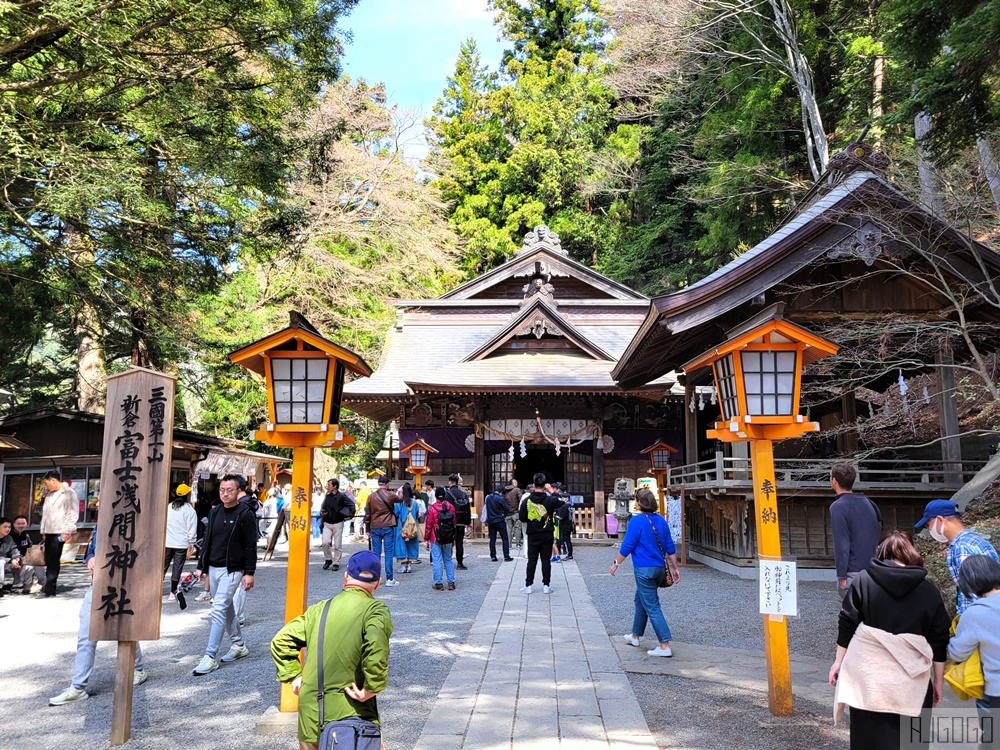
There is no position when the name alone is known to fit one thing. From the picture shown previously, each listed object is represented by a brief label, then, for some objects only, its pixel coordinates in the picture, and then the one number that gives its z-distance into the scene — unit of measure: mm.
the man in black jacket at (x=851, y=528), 5727
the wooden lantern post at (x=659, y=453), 18594
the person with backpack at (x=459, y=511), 11922
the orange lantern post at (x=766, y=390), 5551
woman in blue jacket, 6641
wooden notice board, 4996
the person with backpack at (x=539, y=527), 9516
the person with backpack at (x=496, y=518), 13254
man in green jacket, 3244
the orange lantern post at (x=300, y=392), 5473
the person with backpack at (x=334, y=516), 12250
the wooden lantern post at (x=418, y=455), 18544
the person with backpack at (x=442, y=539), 10664
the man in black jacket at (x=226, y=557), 6320
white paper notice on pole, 5191
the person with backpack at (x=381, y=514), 10805
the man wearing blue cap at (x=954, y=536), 4090
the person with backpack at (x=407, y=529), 12117
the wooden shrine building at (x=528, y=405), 19141
